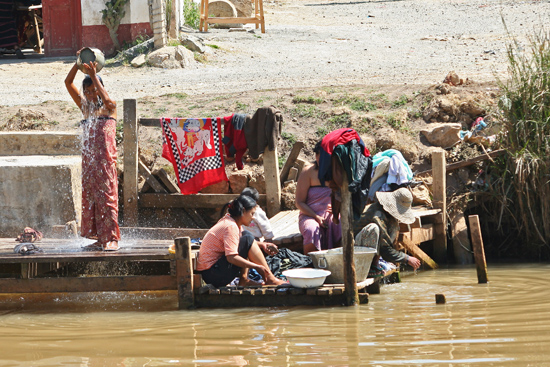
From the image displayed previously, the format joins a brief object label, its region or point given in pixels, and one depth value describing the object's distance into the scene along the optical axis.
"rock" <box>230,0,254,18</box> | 43.19
